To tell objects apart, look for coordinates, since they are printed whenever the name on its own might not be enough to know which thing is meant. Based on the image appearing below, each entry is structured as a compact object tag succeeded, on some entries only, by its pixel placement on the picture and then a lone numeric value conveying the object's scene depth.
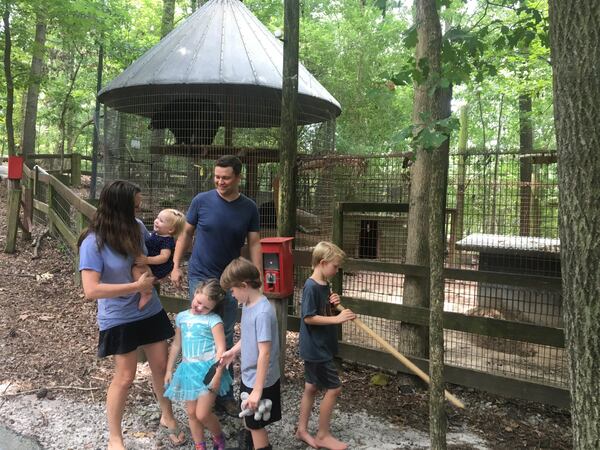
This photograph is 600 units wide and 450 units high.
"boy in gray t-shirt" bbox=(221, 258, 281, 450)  2.99
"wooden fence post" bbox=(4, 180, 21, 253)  8.43
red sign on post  9.62
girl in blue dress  3.16
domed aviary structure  8.34
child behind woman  3.53
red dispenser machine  3.85
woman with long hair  3.07
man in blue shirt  3.69
